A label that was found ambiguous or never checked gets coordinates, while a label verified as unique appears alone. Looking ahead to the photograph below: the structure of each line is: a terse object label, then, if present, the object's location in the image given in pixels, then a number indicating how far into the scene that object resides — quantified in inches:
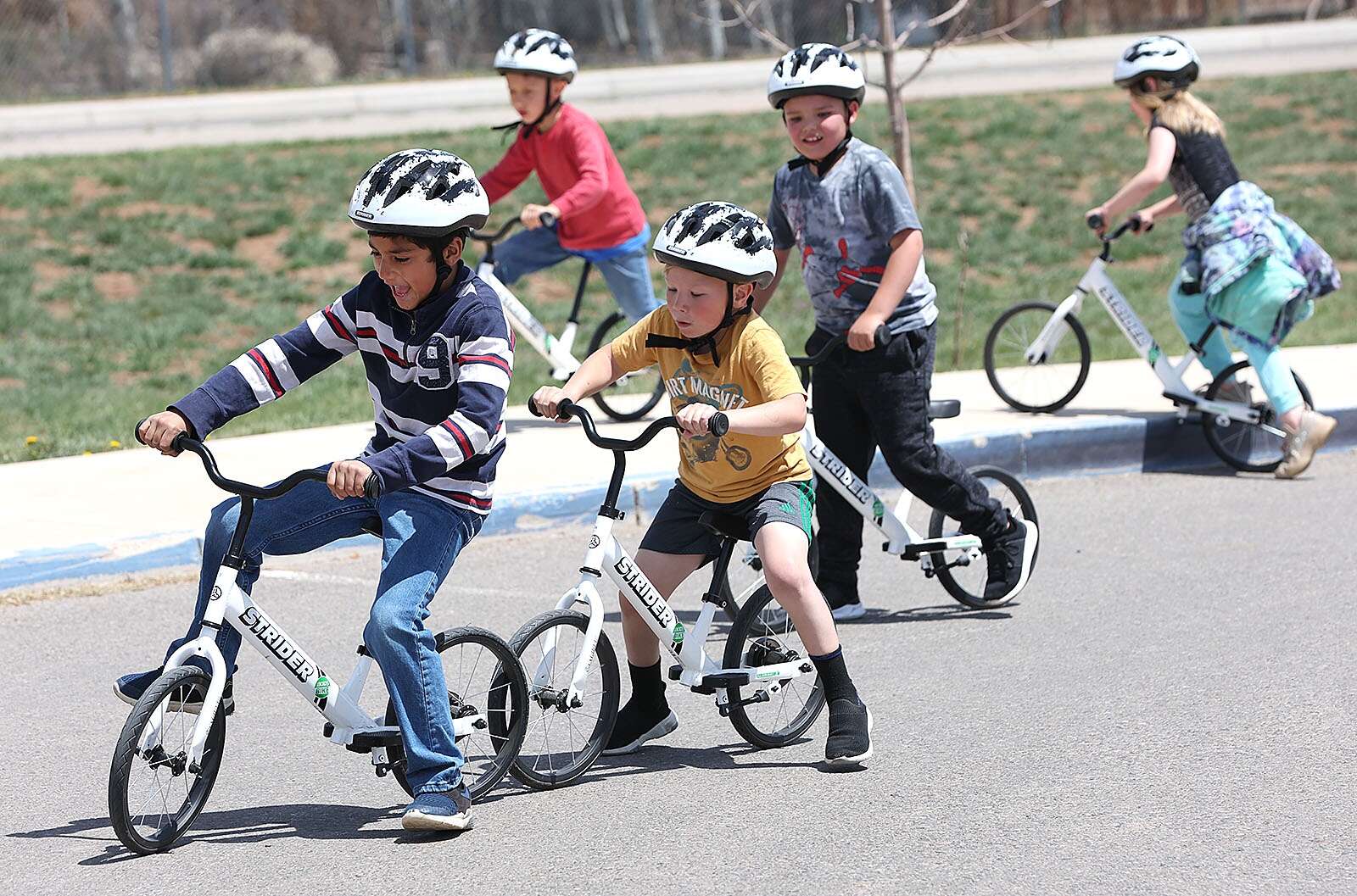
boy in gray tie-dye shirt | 490.9
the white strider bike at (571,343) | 799.7
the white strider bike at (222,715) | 349.7
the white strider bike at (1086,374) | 722.2
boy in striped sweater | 360.8
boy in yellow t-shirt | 393.1
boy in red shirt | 744.3
